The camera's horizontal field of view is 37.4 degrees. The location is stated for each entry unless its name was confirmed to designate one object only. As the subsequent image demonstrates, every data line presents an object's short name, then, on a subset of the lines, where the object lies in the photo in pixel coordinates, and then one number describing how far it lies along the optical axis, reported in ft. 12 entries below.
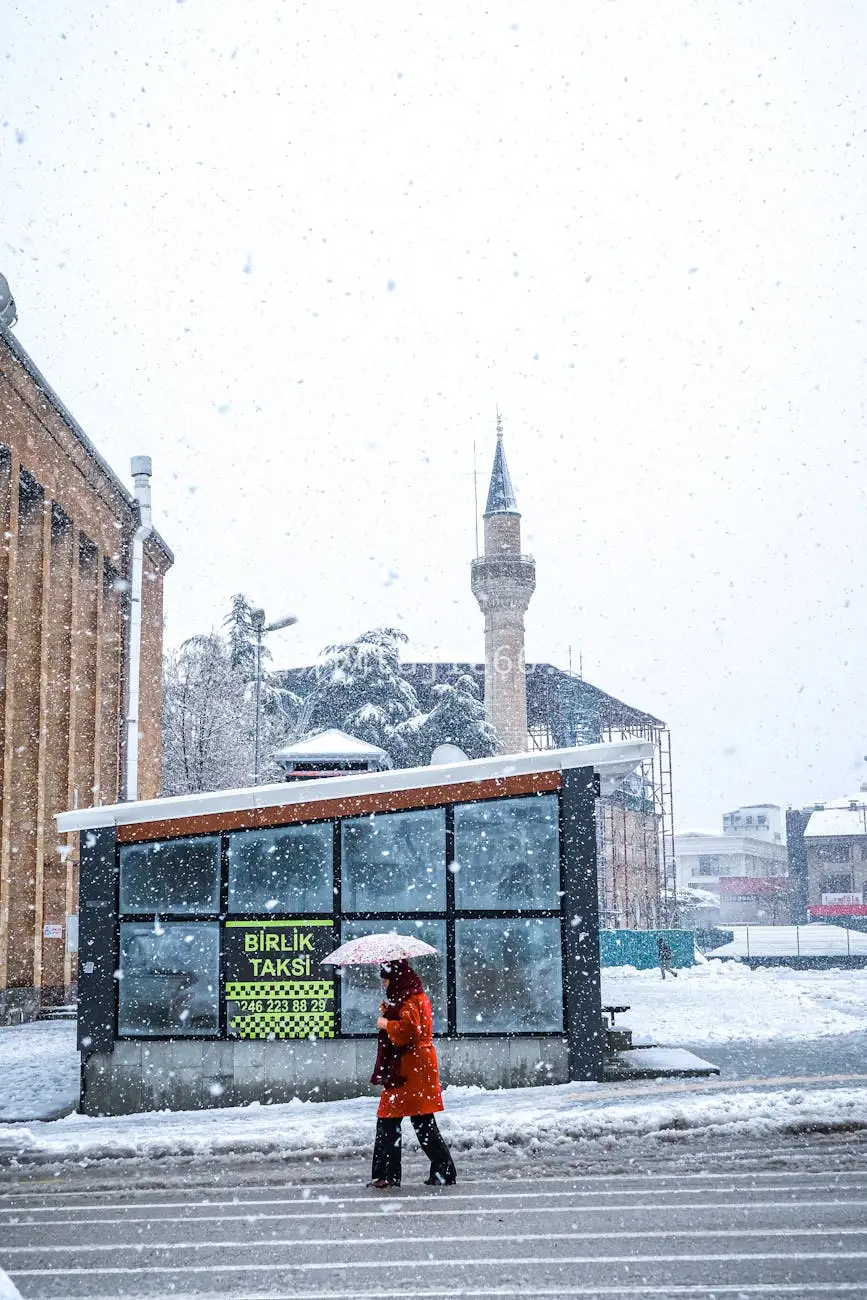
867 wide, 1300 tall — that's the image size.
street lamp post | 99.55
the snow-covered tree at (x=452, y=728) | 181.57
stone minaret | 239.09
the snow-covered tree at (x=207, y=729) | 178.70
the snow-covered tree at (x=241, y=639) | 208.03
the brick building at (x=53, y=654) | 77.10
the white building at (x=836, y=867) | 293.64
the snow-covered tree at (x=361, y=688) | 188.44
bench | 48.57
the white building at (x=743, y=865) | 325.83
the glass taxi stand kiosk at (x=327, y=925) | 42.01
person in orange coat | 28.27
